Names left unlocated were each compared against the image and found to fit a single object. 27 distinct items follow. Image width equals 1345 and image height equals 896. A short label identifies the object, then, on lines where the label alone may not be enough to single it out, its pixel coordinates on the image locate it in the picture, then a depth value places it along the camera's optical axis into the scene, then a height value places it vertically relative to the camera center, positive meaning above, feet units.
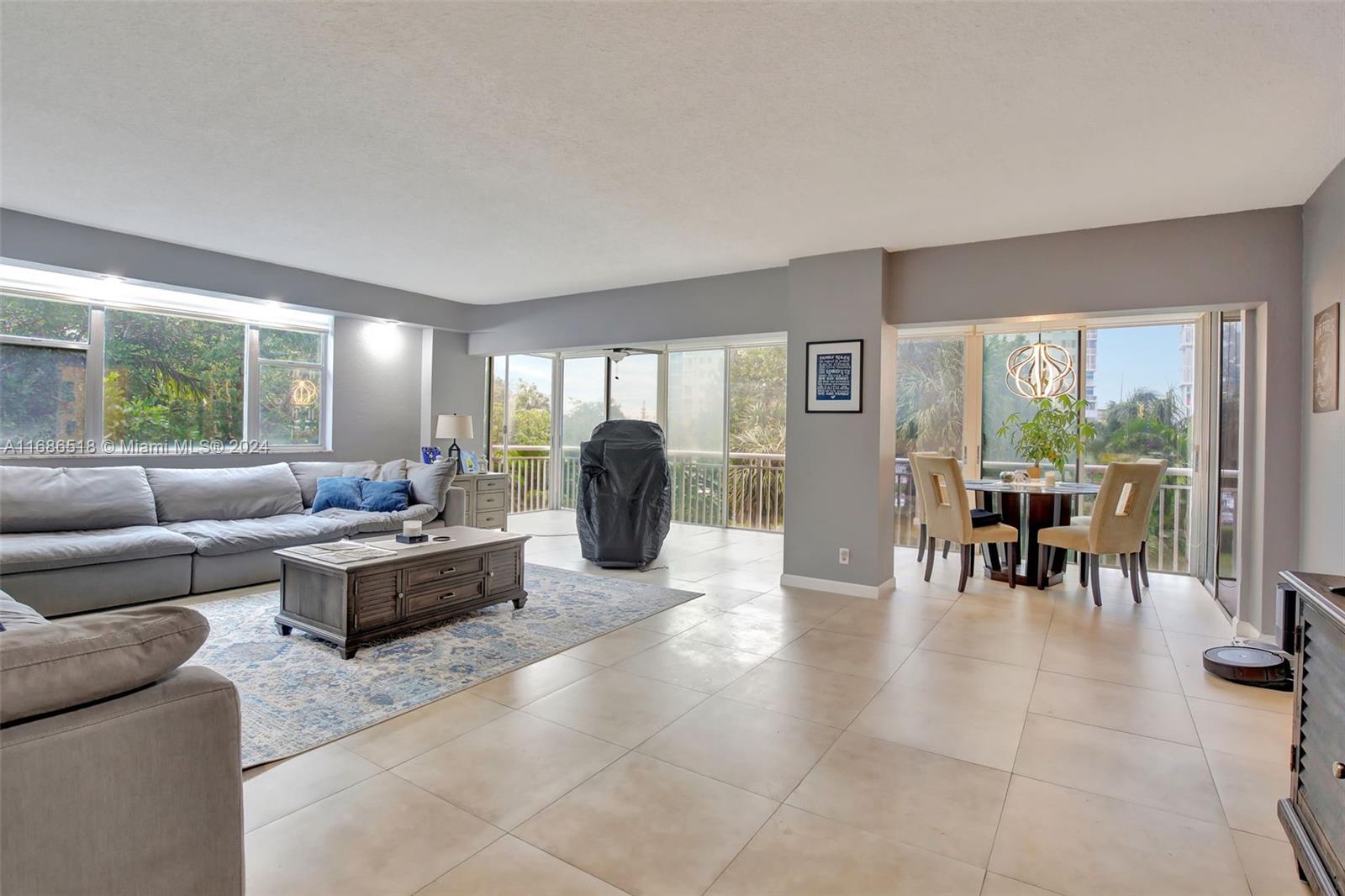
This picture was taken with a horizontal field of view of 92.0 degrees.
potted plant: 18.03 +0.52
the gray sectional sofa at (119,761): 3.49 -1.89
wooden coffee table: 10.64 -2.63
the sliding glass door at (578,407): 27.04 +1.58
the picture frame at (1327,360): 9.75 +1.48
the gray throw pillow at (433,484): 17.97 -1.18
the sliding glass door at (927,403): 20.68 +1.48
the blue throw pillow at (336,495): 17.60 -1.50
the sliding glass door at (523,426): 27.55 +0.70
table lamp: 21.57 +0.48
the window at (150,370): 15.05 +1.80
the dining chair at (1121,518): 14.65 -1.53
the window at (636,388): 25.73 +2.24
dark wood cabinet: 4.87 -2.34
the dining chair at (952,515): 15.96 -1.68
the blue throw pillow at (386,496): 17.46 -1.49
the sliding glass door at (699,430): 25.62 +0.62
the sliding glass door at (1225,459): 13.87 -0.15
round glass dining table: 16.40 -1.58
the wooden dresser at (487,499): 21.70 -1.96
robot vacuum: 9.97 -3.36
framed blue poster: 15.26 +1.67
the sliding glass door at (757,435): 24.81 +0.45
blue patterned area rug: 8.28 -3.52
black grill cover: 17.87 -1.31
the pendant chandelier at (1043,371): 18.43 +2.27
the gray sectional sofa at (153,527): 12.00 -2.02
